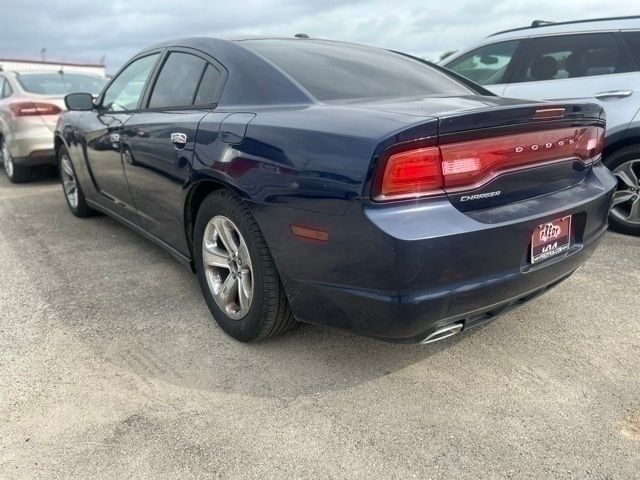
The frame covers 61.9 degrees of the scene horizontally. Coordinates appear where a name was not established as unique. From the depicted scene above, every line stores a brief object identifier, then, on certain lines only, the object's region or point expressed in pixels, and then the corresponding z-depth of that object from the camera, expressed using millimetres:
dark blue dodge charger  1939
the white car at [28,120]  6379
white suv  4195
